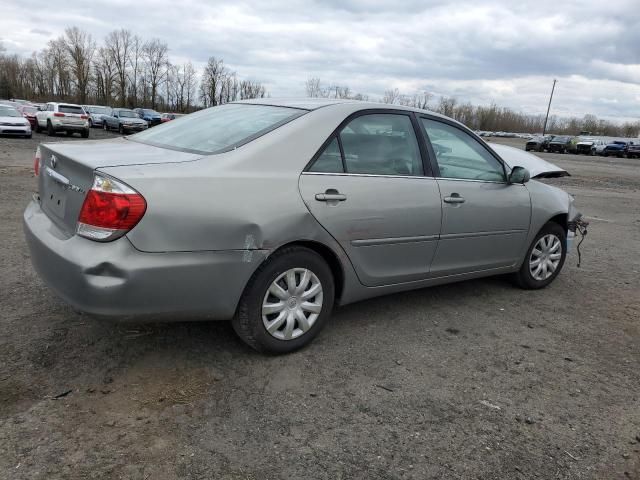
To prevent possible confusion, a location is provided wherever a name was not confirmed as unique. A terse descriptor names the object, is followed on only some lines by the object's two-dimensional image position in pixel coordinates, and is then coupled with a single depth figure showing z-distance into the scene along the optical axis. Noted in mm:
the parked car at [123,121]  30938
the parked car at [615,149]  47656
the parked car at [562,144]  49234
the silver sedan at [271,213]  2703
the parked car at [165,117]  40131
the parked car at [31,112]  28878
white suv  24203
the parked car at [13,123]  21500
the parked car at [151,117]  39238
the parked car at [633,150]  46781
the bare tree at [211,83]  82000
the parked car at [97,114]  35500
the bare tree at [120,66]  78312
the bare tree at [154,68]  81750
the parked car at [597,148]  49569
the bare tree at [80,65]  78312
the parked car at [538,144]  49116
